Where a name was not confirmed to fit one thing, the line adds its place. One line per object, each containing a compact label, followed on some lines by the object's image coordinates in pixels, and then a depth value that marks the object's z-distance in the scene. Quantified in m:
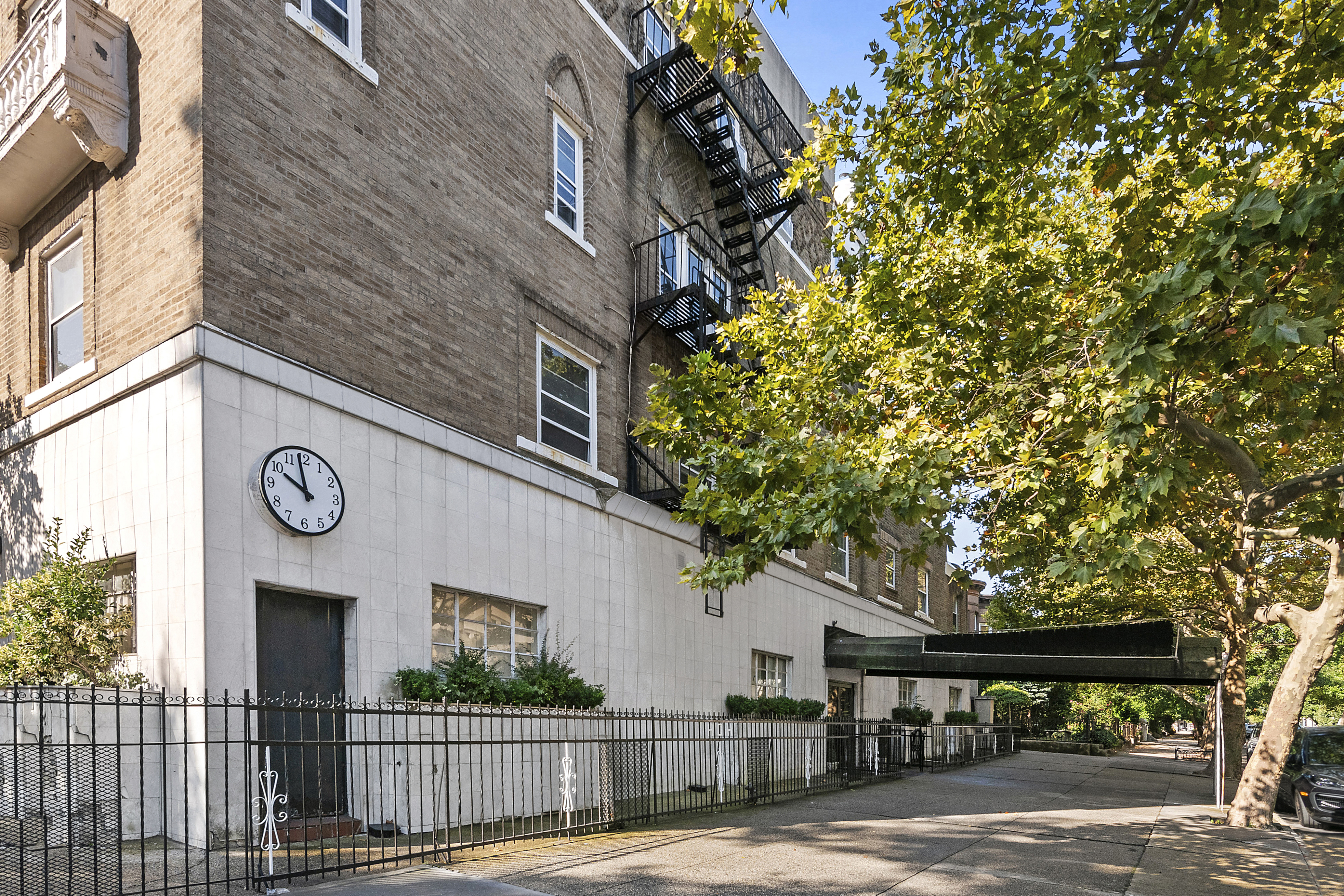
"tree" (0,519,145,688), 9.66
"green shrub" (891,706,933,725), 27.11
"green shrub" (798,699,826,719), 21.02
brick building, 9.80
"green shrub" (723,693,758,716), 19.05
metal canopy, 17.22
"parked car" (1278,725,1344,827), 14.88
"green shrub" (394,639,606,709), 11.17
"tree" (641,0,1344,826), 7.39
